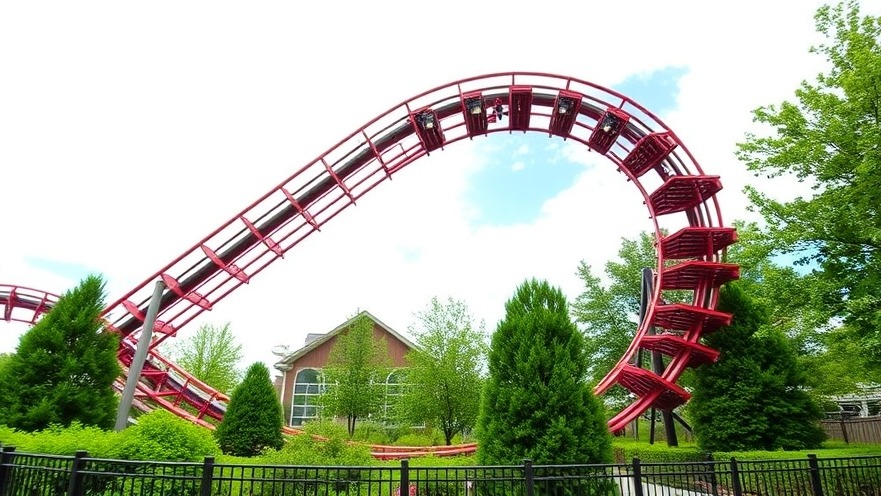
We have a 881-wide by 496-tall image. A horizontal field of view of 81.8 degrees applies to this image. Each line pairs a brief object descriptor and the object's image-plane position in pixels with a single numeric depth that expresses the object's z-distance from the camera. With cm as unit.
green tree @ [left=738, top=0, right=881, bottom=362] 1073
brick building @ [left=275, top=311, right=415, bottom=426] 3098
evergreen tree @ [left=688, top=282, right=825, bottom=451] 1345
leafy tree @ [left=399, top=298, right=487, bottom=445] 2045
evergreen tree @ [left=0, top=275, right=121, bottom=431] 1091
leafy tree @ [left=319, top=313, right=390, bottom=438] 2152
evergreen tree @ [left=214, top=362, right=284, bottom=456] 1502
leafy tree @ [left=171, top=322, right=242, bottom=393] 3056
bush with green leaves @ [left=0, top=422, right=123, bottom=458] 815
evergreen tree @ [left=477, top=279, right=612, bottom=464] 825
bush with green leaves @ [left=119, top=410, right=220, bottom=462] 877
